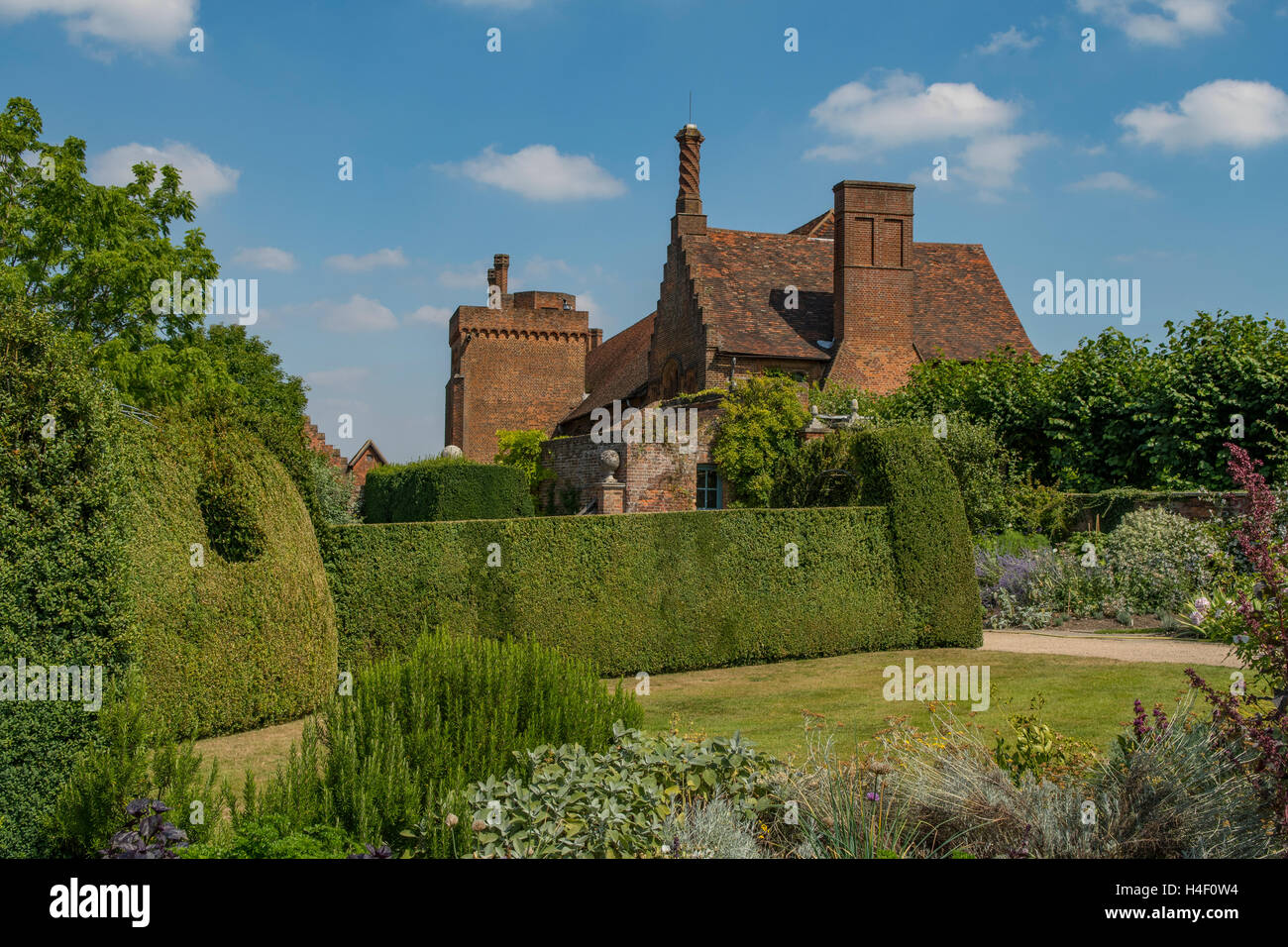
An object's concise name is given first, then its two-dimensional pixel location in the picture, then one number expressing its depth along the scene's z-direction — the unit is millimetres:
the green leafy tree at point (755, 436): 23188
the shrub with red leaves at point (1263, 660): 4527
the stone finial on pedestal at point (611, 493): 22156
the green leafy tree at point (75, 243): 22562
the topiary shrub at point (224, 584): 8438
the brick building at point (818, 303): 31266
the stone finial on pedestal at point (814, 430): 19234
